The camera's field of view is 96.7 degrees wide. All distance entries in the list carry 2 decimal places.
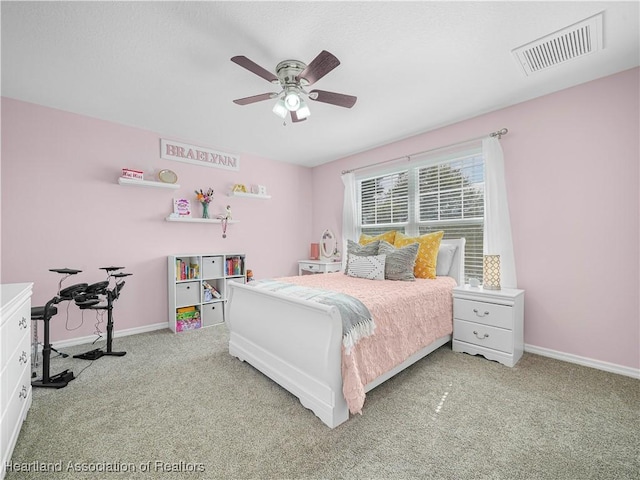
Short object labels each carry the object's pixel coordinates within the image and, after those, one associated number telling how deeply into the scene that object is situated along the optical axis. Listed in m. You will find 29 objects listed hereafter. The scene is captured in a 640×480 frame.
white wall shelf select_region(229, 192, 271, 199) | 4.19
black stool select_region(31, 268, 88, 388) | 2.14
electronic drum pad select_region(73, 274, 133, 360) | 2.46
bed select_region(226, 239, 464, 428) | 1.69
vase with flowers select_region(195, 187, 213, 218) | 3.88
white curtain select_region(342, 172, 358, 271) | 4.39
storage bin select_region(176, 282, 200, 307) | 3.50
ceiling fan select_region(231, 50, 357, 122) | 2.03
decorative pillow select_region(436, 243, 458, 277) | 3.24
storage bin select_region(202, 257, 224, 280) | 3.70
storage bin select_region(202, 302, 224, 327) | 3.67
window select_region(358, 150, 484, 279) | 3.24
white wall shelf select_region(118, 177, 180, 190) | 3.22
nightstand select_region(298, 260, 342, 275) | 4.41
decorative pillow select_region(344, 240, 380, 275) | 3.38
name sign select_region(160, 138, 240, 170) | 3.66
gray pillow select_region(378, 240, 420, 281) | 2.94
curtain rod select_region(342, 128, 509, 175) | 2.94
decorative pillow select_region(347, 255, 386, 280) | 3.03
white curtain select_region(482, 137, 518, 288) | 2.87
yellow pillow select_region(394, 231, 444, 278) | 3.08
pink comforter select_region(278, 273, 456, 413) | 1.70
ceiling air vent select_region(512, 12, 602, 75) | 1.84
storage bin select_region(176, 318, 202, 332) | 3.46
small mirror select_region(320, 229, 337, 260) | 4.80
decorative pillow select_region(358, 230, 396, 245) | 3.60
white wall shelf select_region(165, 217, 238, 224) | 3.61
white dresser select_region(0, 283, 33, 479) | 1.34
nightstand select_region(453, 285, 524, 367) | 2.48
